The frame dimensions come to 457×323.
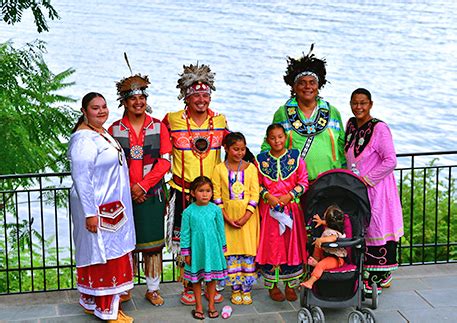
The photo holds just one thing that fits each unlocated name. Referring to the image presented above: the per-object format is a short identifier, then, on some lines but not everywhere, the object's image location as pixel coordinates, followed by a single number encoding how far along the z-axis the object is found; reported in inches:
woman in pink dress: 225.3
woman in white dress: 203.2
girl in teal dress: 215.0
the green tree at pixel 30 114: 319.0
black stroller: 212.4
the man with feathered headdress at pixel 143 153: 217.3
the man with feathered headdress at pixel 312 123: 229.9
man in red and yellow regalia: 222.2
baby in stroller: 211.6
